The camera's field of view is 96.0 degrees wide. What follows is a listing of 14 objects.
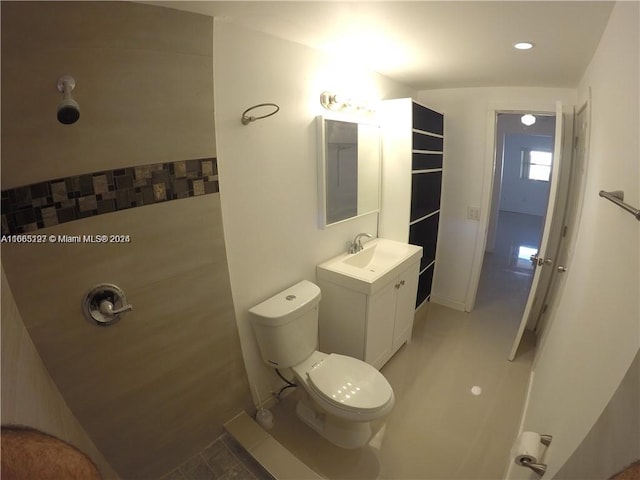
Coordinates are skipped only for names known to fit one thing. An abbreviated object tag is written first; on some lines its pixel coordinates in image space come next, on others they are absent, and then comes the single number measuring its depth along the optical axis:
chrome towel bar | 0.59
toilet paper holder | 0.84
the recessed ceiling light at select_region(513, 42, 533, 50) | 1.49
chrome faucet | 2.28
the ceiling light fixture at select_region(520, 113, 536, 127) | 3.08
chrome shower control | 1.14
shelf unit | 2.31
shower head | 0.87
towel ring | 1.46
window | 6.54
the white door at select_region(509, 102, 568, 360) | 1.92
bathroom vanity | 1.88
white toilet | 1.47
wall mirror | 1.91
